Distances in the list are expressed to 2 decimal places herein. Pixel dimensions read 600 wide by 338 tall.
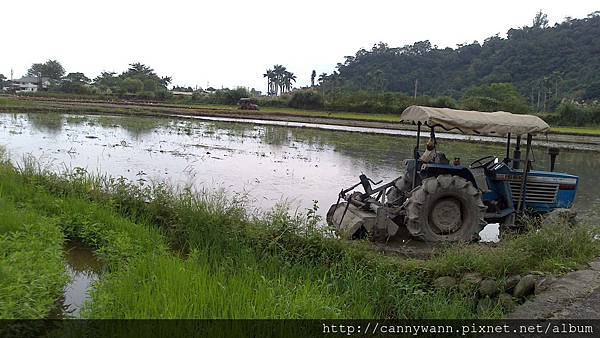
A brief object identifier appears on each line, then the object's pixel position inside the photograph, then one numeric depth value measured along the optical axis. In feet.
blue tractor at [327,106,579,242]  21.62
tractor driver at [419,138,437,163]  23.12
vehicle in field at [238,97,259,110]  143.43
